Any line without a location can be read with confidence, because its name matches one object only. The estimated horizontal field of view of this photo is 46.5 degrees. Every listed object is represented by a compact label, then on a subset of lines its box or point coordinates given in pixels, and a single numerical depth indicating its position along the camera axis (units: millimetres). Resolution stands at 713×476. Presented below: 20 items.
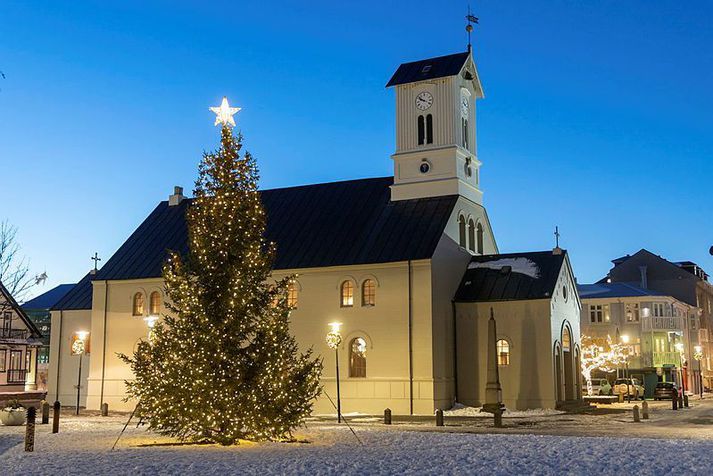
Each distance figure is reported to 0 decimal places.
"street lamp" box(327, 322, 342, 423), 35344
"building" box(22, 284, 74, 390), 81844
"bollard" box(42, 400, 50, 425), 33625
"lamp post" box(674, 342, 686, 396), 68431
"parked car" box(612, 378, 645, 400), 58562
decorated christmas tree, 22859
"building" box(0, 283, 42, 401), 42969
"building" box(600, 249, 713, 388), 91312
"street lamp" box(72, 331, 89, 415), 45591
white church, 42531
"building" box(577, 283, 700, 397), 78062
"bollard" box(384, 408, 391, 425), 33078
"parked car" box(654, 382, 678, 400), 60750
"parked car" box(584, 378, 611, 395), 61031
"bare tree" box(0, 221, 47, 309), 42688
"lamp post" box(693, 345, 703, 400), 83806
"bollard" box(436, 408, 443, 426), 31672
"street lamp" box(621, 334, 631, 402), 60788
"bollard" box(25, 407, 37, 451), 22047
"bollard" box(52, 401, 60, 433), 28719
